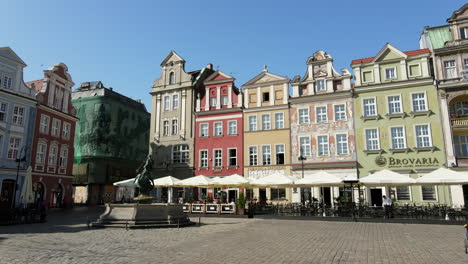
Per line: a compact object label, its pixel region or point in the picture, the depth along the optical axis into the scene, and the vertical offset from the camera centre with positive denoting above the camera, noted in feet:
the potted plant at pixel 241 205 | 80.41 -2.72
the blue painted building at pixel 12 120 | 98.43 +22.26
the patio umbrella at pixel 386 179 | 66.28 +2.91
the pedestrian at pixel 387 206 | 66.39 -2.40
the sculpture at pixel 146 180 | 62.30 +2.49
